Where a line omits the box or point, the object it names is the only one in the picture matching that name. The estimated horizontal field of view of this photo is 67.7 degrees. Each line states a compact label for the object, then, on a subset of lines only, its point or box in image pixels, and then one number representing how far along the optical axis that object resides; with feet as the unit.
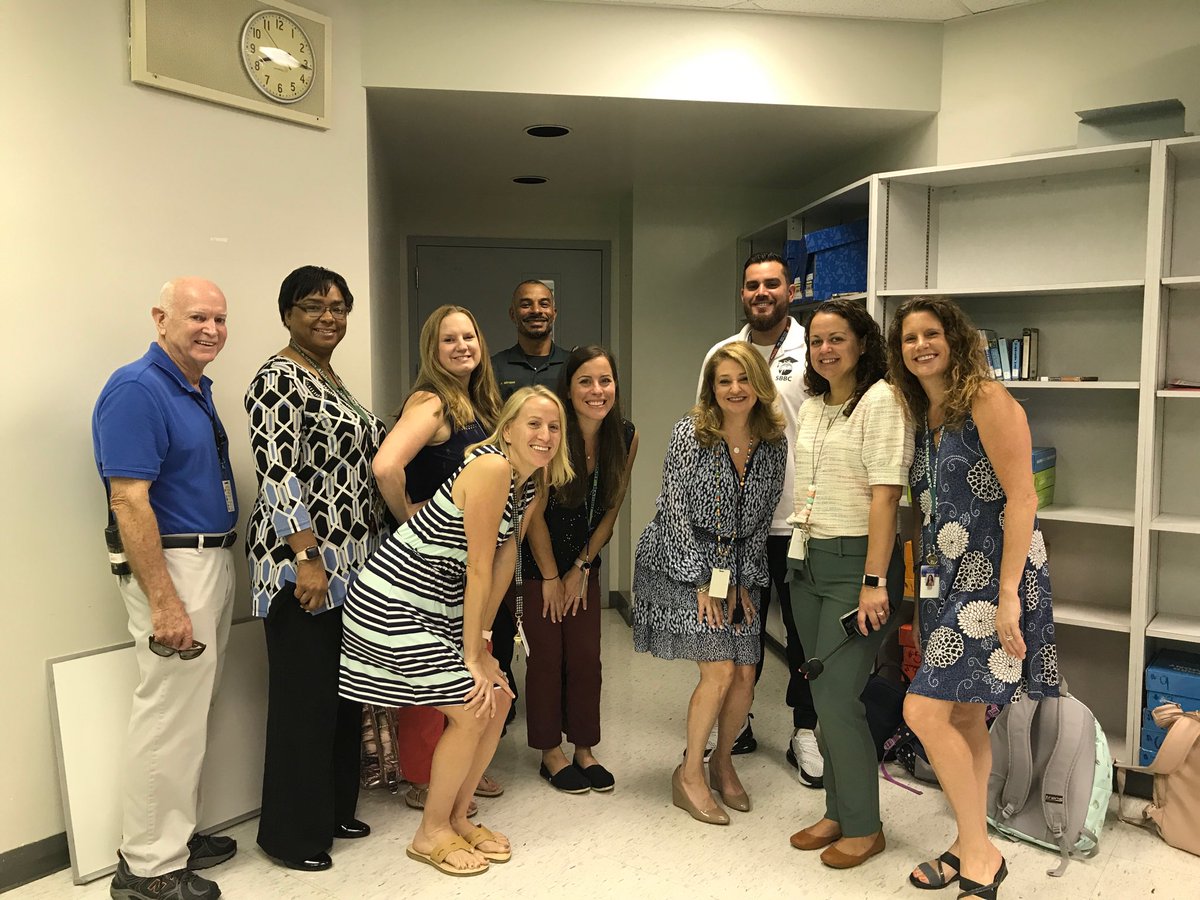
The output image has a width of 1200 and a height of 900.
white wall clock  8.66
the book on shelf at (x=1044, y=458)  10.46
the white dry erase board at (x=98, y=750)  8.06
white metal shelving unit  9.52
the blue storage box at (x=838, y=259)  12.14
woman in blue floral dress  7.14
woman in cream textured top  7.81
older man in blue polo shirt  7.39
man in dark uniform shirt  11.06
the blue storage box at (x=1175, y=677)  9.25
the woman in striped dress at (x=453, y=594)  7.66
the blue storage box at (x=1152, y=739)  9.45
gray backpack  8.52
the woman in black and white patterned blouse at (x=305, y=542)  7.89
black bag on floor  9.86
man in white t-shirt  10.30
